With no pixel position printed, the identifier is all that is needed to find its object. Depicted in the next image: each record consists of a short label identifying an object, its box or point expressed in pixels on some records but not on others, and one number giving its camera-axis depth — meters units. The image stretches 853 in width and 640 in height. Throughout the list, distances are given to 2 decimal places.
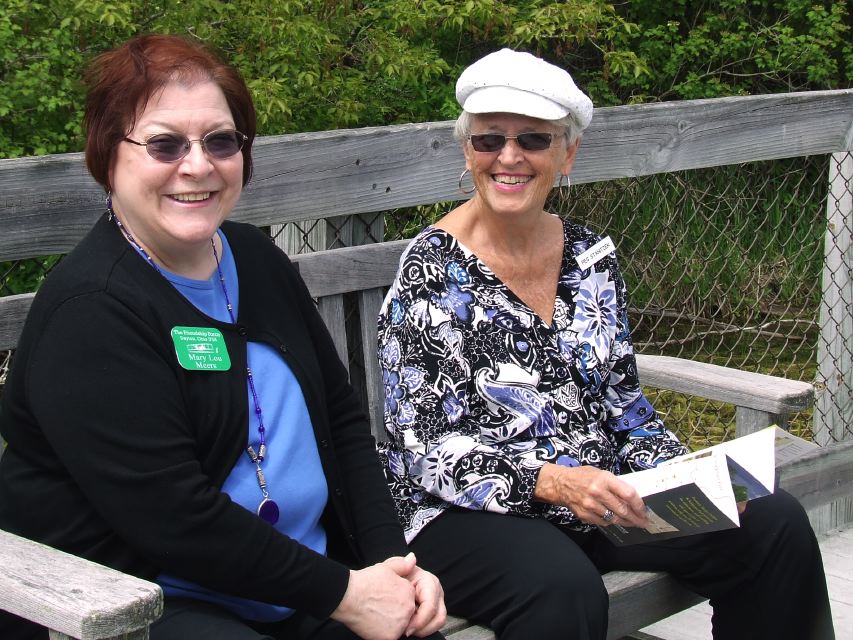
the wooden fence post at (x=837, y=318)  4.01
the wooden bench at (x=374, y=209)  1.70
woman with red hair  1.91
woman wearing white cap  2.40
